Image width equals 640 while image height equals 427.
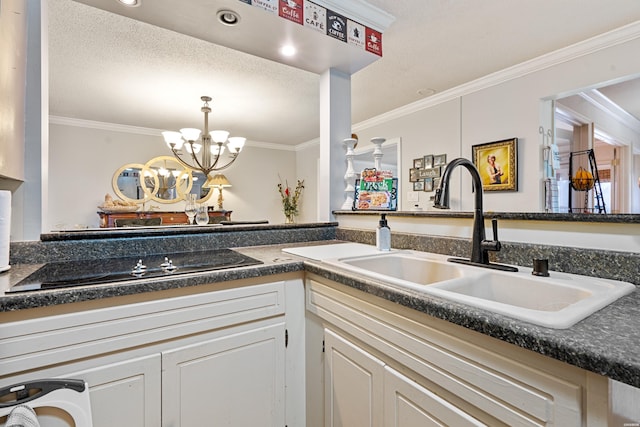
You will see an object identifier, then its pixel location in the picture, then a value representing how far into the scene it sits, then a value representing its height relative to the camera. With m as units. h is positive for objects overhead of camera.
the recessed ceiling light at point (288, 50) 1.73 +0.98
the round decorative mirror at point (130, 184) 4.44 +0.45
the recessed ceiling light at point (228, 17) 1.43 +0.98
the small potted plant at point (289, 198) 5.82 +0.29
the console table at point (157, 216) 4.06 -0.05
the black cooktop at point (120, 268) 0.83 -0.19
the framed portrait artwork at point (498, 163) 2.72 +0.48
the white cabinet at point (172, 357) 0.76 -0.43
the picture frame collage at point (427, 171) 3.40 +0.50
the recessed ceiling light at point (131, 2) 1.36 +0.99
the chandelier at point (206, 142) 2.94 +0.77
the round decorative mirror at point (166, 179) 4.66 +0.55
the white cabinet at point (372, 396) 0.68 -0.50
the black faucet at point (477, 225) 0.98 -0.05
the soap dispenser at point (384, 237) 1.36 -0.11
